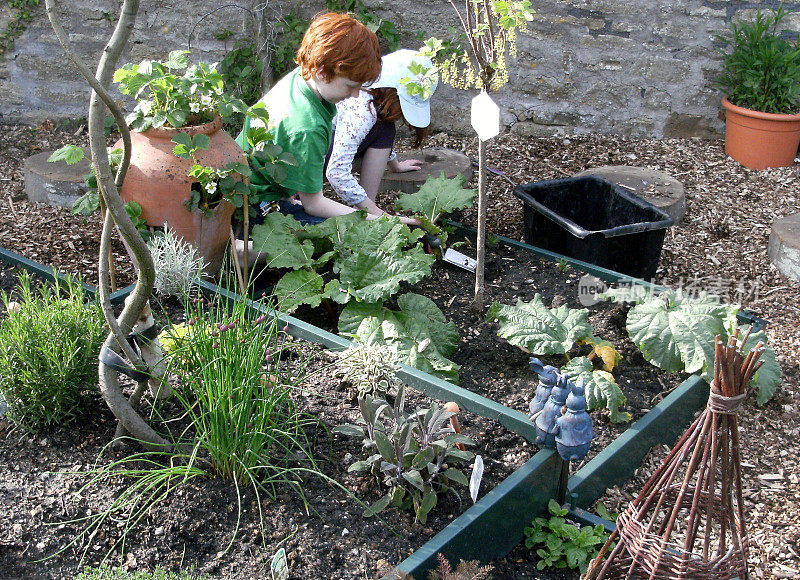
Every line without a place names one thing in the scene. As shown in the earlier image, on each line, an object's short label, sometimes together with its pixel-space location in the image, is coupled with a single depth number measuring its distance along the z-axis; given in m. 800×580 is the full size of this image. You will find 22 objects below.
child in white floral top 3.35
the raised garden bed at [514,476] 1.86
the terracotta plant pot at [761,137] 4.70
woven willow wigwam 1.43
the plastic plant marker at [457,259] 3.37
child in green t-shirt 2.89
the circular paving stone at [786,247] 3.71
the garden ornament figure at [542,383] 2.11
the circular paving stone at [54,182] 4.10
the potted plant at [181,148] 2.73
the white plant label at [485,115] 2.56
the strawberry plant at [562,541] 1.98
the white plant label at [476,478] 1.89
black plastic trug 3.42
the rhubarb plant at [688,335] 2.68
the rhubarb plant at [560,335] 2.60
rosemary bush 2.11
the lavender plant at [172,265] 2.73
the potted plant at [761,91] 4.61
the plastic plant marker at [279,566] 1.68
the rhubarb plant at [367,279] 2.63
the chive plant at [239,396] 1.90
